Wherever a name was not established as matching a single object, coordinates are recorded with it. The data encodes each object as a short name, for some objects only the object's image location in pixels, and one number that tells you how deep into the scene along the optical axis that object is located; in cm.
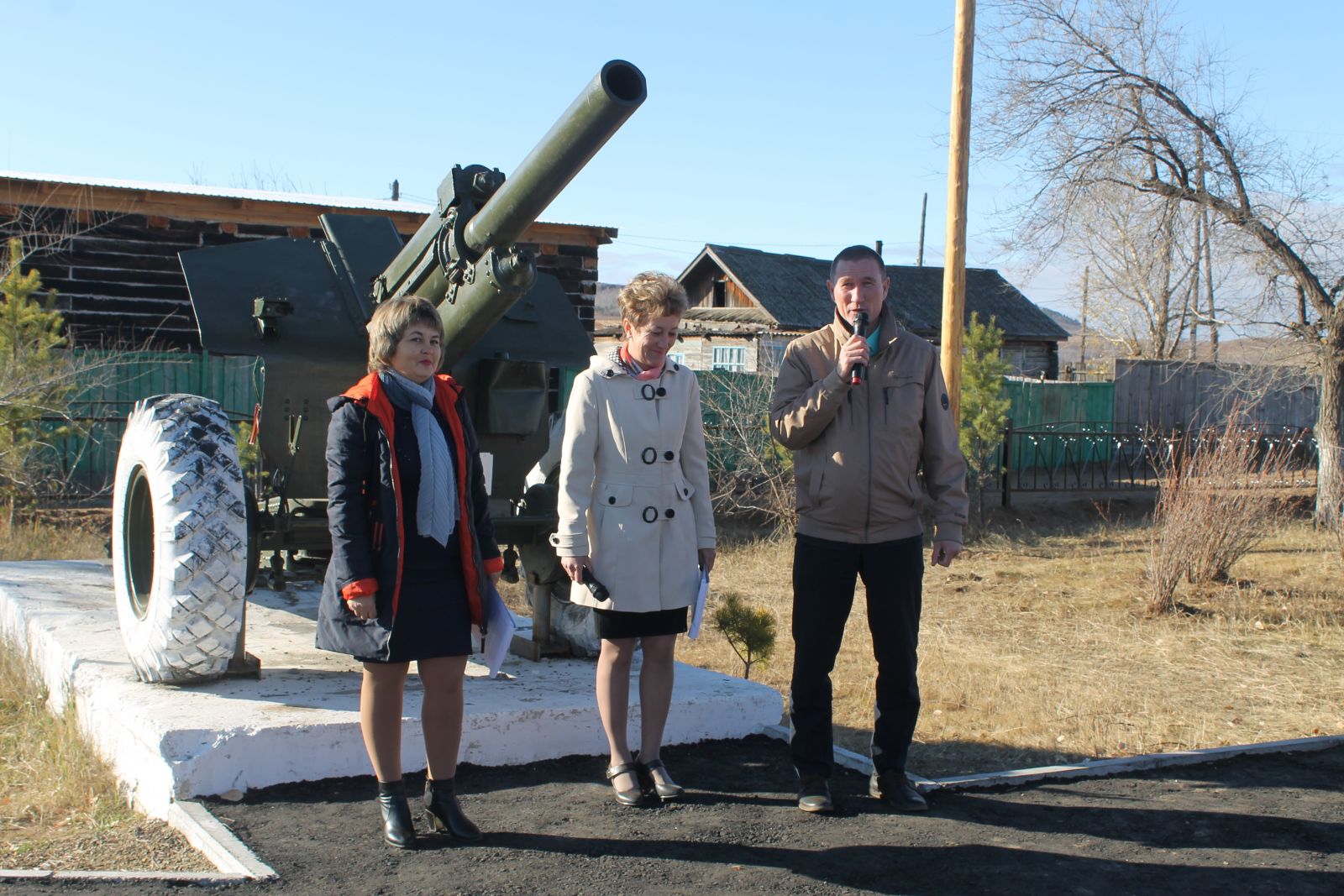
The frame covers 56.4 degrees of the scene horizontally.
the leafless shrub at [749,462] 1390
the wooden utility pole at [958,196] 1148
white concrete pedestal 393
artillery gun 436
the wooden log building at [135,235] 1514
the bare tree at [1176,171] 1522
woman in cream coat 385
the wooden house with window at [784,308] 2923
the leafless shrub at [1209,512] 996
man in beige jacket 394
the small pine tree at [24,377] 1051
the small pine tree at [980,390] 1467
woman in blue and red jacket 342
